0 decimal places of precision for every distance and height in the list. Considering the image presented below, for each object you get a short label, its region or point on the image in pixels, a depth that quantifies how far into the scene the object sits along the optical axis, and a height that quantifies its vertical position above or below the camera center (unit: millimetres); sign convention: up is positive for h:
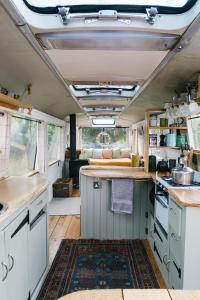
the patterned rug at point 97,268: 2133 -1289
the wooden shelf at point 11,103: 1968 +396
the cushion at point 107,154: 8406 -317
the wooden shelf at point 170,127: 2945 +237
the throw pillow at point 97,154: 8422 -318
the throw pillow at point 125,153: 8469 -280
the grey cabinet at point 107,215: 3043 -925
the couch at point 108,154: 8344 -318
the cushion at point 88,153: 8345 -281
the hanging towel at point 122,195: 2912 -628
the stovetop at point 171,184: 2135 -371
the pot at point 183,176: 2223 -292
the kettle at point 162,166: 3160 -282
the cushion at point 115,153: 8492 -282
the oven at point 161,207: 2162 -611
